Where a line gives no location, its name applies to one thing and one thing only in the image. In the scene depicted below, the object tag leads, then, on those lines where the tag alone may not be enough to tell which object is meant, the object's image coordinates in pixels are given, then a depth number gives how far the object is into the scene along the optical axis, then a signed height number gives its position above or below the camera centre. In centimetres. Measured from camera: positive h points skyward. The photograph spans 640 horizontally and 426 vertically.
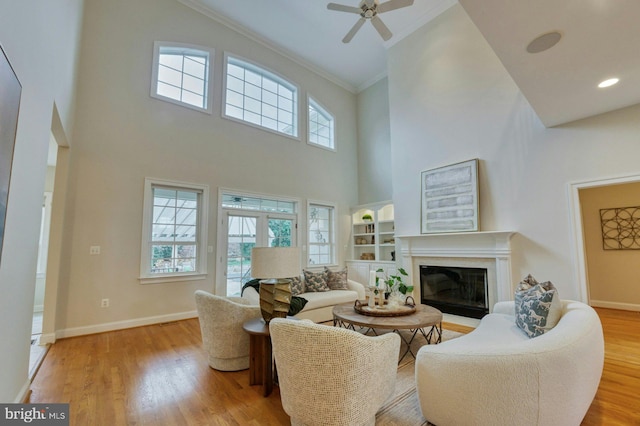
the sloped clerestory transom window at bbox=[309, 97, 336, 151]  713 +296
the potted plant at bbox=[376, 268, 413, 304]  330 -61
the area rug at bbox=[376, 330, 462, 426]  195 -126
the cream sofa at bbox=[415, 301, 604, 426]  147 -79
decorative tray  300 -78
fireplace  407 -30
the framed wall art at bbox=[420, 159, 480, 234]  445 +68
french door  538 +3
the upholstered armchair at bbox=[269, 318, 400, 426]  155 -75
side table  234 -102
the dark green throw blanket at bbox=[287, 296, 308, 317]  290 -69
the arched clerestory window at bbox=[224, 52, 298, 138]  578 +313
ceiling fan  380 +327
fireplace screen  439 -85
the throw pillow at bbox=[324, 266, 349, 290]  494 -72
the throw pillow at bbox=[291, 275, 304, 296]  444 -74
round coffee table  269 -82
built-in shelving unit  678 -2
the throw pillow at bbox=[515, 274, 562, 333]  216 -58
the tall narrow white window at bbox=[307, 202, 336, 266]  677 +14
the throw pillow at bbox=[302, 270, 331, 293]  472 -73
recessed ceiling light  276 +156
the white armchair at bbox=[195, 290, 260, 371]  268 -88
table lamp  240 -29
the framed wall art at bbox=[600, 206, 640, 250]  495 +19
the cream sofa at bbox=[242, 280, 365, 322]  412 -95
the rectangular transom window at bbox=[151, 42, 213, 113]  487 +302
